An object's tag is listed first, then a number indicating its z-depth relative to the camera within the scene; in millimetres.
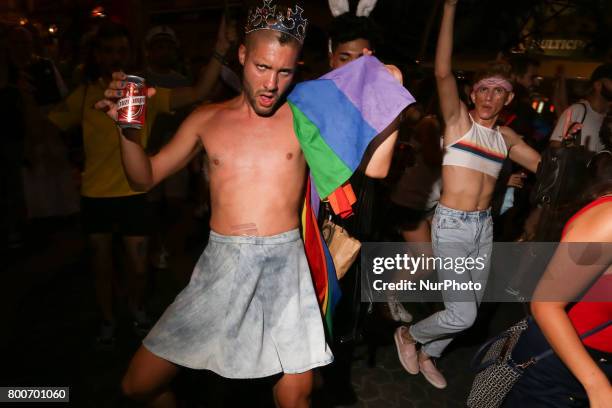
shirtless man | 1923
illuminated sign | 14422
